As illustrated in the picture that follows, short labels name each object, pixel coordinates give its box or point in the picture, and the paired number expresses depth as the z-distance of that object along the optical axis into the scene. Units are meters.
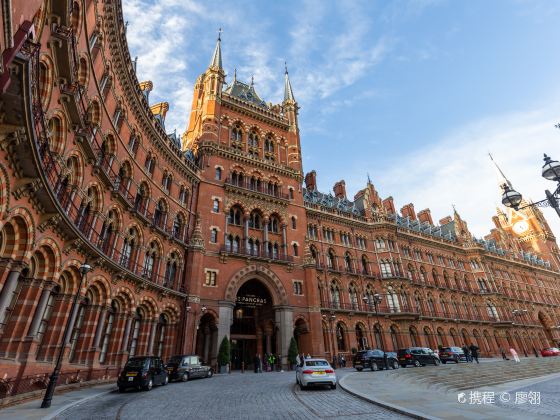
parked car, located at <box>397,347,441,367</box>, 28.45
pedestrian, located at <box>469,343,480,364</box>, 30.64
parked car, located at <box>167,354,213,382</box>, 20.23
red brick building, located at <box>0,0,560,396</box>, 12.98
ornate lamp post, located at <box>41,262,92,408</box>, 11.09
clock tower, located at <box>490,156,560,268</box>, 80.81
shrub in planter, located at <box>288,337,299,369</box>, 28.84
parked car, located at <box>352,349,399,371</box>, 26.44
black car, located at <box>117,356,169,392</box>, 15.28
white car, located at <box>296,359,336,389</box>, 14.77
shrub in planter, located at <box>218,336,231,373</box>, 25.84
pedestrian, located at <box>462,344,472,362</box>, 33.06
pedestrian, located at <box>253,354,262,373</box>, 26.88
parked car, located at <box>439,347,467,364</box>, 32.53
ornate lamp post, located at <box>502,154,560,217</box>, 9.41
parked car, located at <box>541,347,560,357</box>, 46.44
